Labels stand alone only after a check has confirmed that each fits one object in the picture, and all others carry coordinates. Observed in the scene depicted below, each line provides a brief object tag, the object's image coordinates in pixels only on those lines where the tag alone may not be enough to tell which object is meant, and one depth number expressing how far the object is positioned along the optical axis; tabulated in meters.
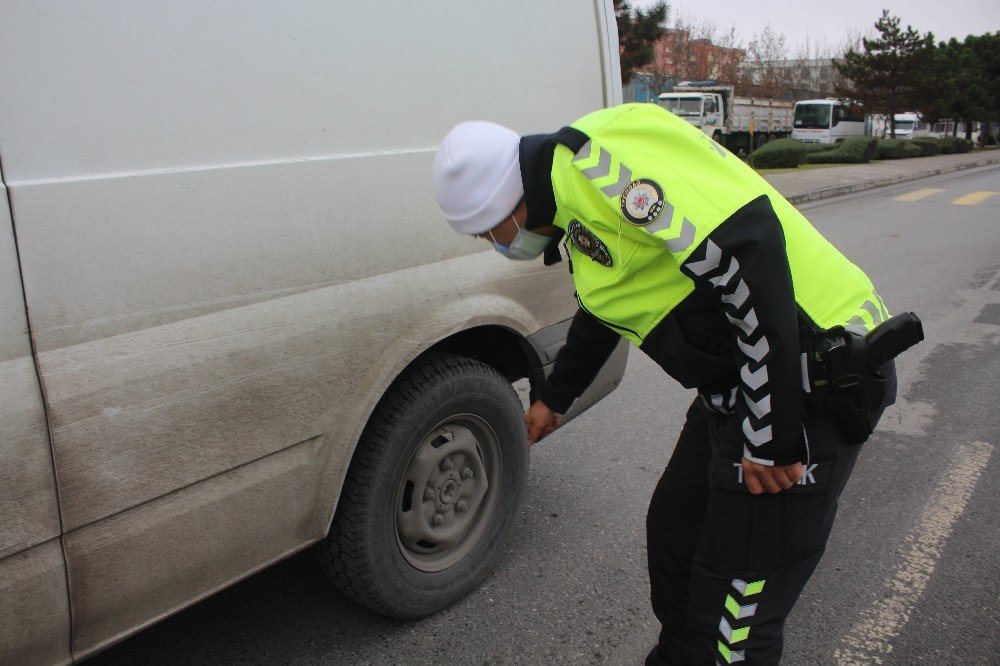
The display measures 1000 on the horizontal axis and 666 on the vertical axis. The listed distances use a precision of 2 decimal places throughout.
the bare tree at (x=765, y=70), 47.00
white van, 1.66
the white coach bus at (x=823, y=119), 40.03
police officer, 1.55
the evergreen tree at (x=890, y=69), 39.91
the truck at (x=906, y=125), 52.47
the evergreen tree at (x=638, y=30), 22.61
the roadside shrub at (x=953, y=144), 34.19
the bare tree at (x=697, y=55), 42.88
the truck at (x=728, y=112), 33.66
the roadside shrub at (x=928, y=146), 32.16
